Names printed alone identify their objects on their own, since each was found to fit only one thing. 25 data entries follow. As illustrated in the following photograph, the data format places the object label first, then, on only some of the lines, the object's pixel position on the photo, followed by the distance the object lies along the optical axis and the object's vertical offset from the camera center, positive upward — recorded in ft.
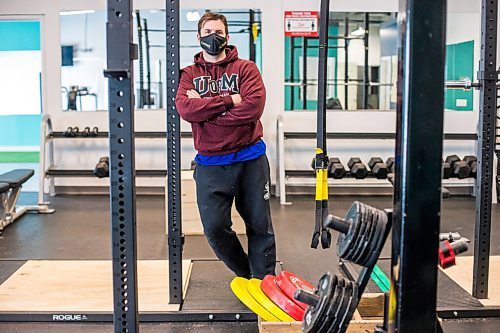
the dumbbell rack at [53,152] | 19.17 -1.24
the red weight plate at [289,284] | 7.58 -2.25
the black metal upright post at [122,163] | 4.81 -0.40
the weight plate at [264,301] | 7.51 -2.53
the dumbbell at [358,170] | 18.89 -1.74
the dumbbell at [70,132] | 19.86 -0.52
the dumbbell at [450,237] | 4.05 -0.90
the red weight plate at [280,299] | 7.50 -2.45
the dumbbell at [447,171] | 18.52 -1.73
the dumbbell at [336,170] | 18.67 -1.74
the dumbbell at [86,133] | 19.90 -0.55
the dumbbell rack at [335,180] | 19.52 -1.91
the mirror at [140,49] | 20.07 +2.46
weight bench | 15.85 -2.24
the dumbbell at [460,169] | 18.37 -1.66
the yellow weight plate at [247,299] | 7.63 -2.55
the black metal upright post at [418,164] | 3.36 -0.28
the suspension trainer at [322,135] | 11.24 -0.35
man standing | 8.99 -0.39
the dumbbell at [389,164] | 19.04 -1.58
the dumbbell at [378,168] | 18.80 -1.68
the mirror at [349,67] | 20.63 +1.91
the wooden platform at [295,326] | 7.11 -2.66
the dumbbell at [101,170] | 18.17 -1.69
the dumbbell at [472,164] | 18.63 -1.51
